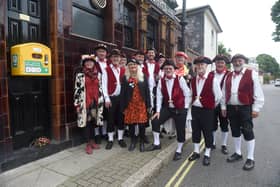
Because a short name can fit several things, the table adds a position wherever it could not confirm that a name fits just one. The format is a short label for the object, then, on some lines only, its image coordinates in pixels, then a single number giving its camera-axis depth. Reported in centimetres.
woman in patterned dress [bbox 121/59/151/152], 474
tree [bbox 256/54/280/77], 10750
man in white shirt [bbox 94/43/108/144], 485
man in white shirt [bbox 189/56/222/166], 428
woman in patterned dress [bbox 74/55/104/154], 451
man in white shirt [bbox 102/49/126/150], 480
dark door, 395
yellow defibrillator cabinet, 376
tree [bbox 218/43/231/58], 4121
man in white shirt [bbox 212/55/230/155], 472
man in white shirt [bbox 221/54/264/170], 422
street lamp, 767
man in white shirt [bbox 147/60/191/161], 461
